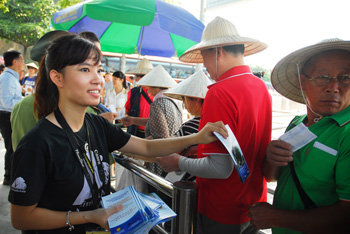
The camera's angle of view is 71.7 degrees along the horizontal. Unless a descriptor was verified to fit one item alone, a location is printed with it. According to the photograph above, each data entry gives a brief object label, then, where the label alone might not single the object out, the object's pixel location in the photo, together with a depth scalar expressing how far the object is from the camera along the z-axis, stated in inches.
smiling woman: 43.0
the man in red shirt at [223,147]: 56.5
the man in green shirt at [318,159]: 41.8
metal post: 50.1
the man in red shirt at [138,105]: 158.1
